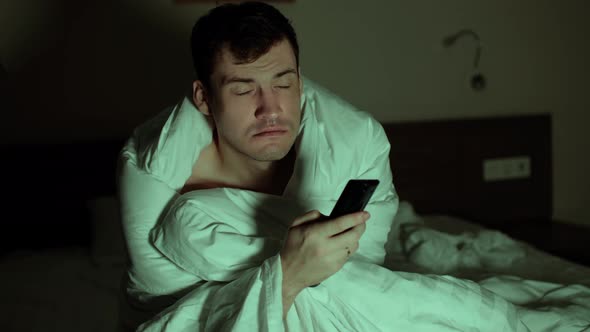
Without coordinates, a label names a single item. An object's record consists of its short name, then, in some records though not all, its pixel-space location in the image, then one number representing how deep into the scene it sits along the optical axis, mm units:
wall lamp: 2426
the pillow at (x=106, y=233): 1927
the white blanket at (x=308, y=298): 942
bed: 1587
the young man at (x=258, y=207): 937
